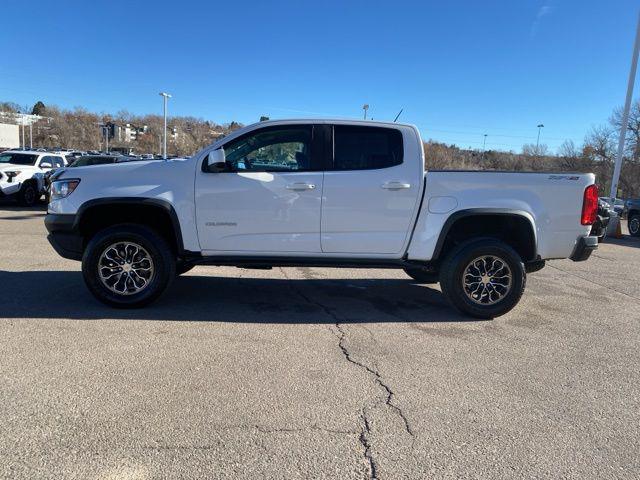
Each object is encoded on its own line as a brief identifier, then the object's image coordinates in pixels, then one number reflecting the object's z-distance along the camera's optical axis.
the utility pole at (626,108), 17.23
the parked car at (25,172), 14.99
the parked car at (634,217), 16.38
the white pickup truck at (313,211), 5.06
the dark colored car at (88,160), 15.51
